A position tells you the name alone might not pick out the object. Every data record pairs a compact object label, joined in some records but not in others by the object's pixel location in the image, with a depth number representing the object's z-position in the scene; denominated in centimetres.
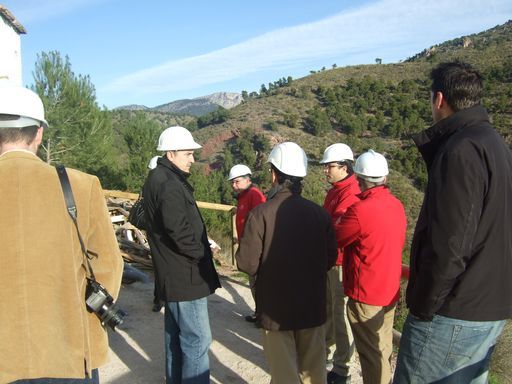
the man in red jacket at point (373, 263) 310
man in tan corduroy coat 162
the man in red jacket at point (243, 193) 520
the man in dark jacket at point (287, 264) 270
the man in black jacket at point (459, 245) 179
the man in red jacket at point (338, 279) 379
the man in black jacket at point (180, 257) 302
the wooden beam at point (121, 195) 944
